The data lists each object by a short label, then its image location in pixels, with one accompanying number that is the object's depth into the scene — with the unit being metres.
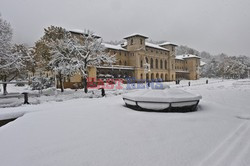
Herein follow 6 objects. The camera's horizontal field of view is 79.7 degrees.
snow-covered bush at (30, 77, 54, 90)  21.65
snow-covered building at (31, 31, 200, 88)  36.12
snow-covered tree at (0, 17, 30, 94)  16.08
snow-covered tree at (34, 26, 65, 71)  18.32
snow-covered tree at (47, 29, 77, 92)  17.23
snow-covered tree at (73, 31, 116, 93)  18.42
